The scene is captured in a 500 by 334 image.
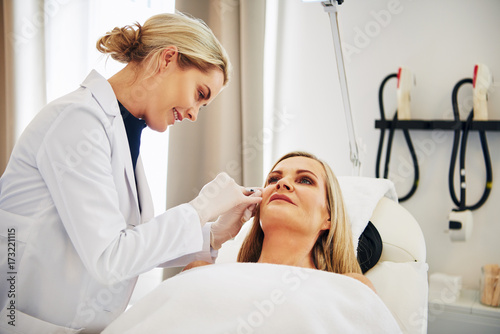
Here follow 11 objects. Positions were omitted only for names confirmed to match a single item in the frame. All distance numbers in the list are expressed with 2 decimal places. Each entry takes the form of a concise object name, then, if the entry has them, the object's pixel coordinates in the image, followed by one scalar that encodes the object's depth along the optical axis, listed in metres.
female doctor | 1.02
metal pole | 1.64
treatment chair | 1.42
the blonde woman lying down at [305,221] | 1.46
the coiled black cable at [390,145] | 2.28
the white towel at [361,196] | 1.63
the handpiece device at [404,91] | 2.21
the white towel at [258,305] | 1.03
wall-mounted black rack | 2.08
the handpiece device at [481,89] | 2.05
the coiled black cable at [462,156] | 2.13
